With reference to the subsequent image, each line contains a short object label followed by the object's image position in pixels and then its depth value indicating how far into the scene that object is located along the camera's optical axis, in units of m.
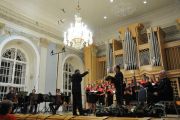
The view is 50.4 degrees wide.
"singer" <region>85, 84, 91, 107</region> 7.38
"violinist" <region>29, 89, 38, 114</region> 6.63
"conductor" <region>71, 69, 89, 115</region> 4.88
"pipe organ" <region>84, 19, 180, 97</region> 8.39
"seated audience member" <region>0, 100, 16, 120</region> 2.29
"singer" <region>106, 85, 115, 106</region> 7.25
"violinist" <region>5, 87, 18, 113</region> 6.65
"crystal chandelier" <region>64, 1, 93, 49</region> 7.10
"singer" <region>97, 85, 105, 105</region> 7.33
